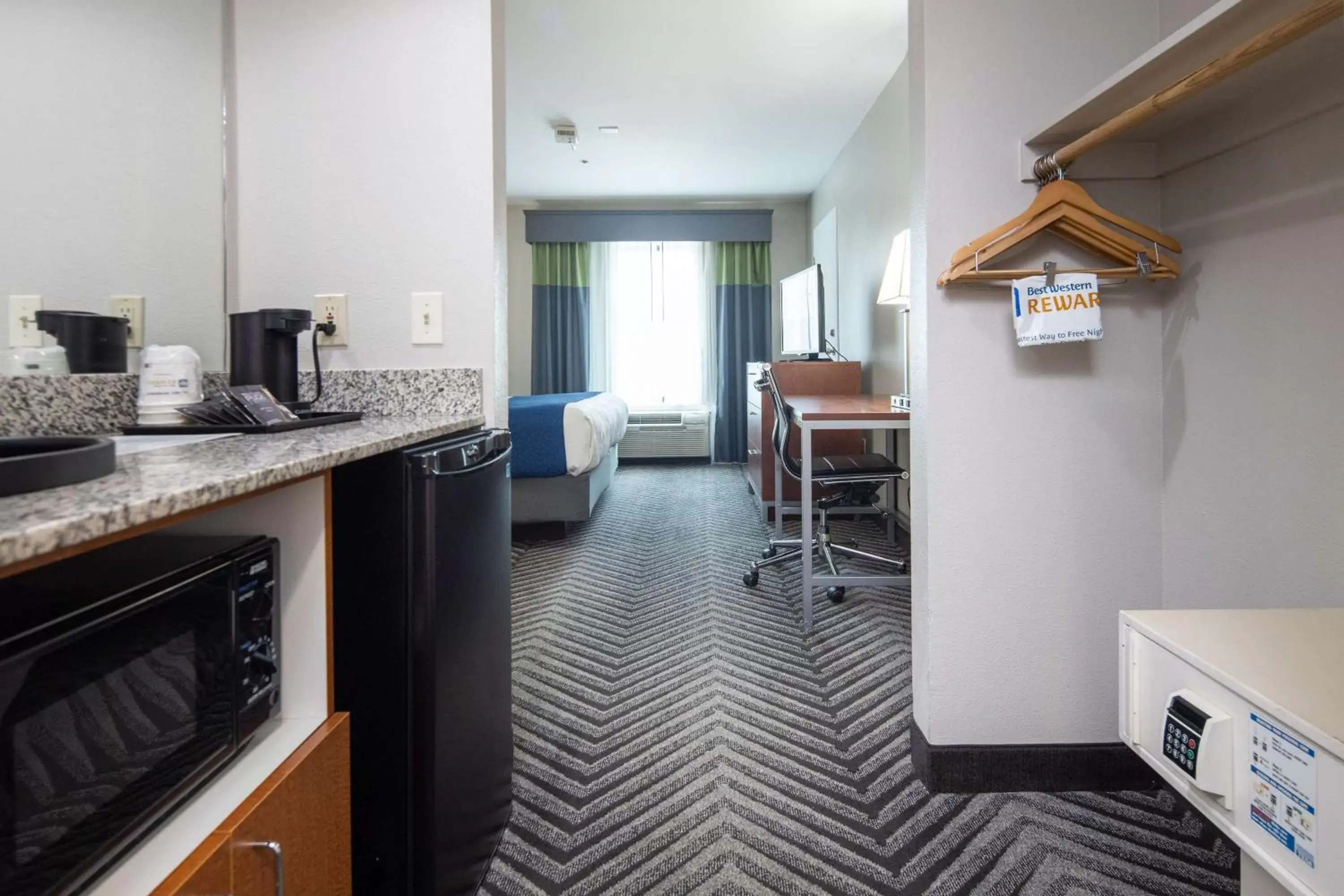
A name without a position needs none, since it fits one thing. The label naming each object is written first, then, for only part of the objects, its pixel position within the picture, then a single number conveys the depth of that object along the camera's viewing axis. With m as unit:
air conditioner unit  6.09
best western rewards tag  1.23
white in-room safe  0.54
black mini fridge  0.91
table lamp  2.70
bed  3.28
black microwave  0.46
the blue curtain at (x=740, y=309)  6.08
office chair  2.49
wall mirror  1.00
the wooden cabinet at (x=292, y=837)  0.58
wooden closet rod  0.76
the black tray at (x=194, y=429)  1.05
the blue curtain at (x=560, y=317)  6.06
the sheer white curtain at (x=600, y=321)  6.13
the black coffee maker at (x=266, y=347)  1.26
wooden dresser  3.77
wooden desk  2.21
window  6.16
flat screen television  4.27
